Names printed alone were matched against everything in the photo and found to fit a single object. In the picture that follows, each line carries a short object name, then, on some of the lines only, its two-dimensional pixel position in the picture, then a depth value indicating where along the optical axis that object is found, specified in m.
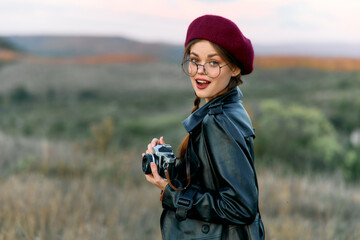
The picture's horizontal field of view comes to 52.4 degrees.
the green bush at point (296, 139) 7.90
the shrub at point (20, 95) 30.38
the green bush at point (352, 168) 7.68
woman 1.65
